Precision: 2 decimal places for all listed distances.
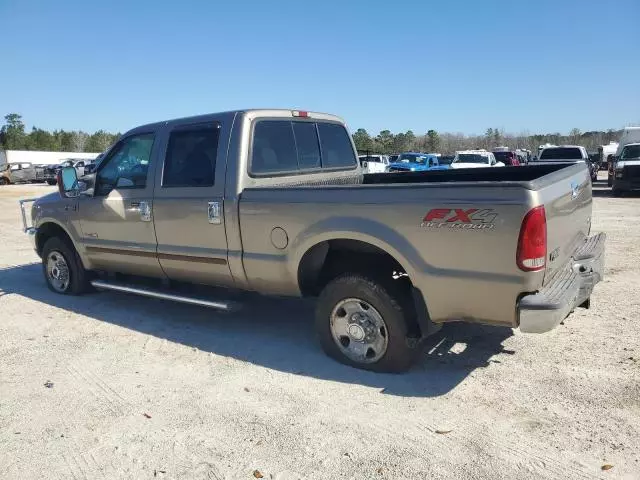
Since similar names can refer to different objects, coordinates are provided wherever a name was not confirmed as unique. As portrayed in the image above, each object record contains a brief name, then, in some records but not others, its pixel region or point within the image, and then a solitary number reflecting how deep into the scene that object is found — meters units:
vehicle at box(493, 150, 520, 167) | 27.61
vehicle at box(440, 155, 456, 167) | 33.57
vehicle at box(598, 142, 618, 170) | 36.44
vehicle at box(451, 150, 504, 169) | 23.25
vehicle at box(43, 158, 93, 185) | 37.22
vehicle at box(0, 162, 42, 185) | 37.88
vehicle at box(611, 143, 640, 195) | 18.95
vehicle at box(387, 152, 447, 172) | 26.73
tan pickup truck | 3.36
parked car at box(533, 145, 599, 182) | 20.09
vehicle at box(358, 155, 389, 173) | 28.40
